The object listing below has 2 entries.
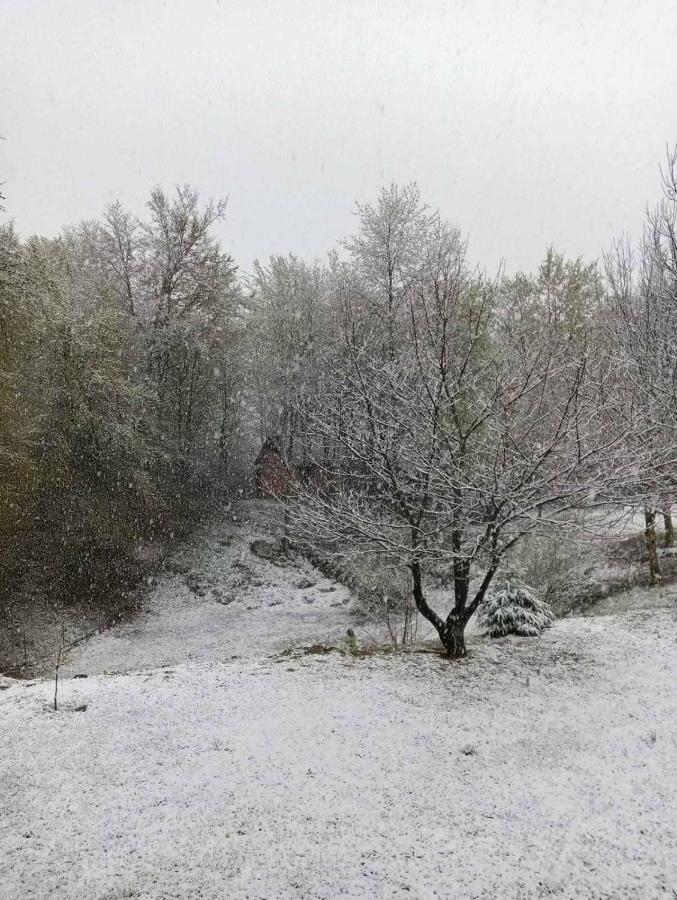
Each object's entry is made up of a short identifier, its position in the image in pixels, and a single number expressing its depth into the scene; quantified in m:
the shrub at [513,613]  8.66
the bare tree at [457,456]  6.28
